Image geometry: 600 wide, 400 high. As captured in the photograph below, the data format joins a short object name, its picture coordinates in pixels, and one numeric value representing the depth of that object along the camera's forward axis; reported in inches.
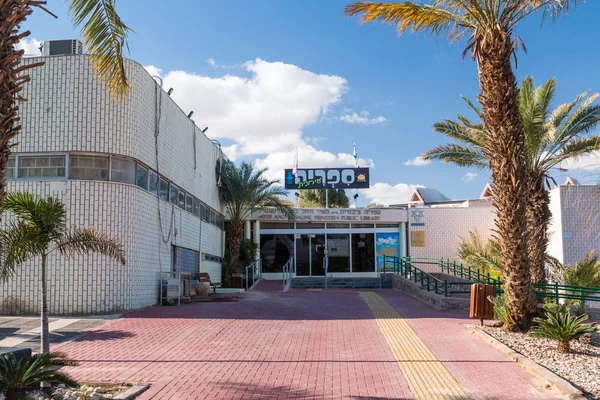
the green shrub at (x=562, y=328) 402.9
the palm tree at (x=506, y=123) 483.5
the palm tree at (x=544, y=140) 702.5
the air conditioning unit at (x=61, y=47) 622.2
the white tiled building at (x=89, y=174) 563.8
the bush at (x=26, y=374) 234.2
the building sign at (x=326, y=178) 1243.2
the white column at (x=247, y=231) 1155.9
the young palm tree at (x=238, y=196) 1032.2
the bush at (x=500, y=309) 491.8
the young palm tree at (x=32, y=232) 335.9
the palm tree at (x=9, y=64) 211.6
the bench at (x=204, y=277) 803.5
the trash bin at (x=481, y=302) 503.2
